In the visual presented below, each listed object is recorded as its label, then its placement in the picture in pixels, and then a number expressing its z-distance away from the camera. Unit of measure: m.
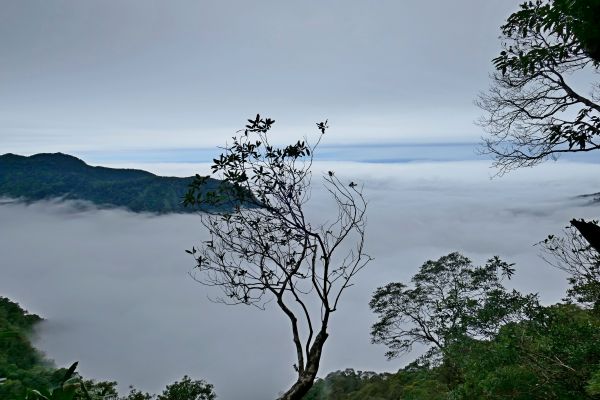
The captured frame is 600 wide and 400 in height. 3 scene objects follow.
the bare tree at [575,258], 9.74
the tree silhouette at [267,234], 5.90
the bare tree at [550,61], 5.64
